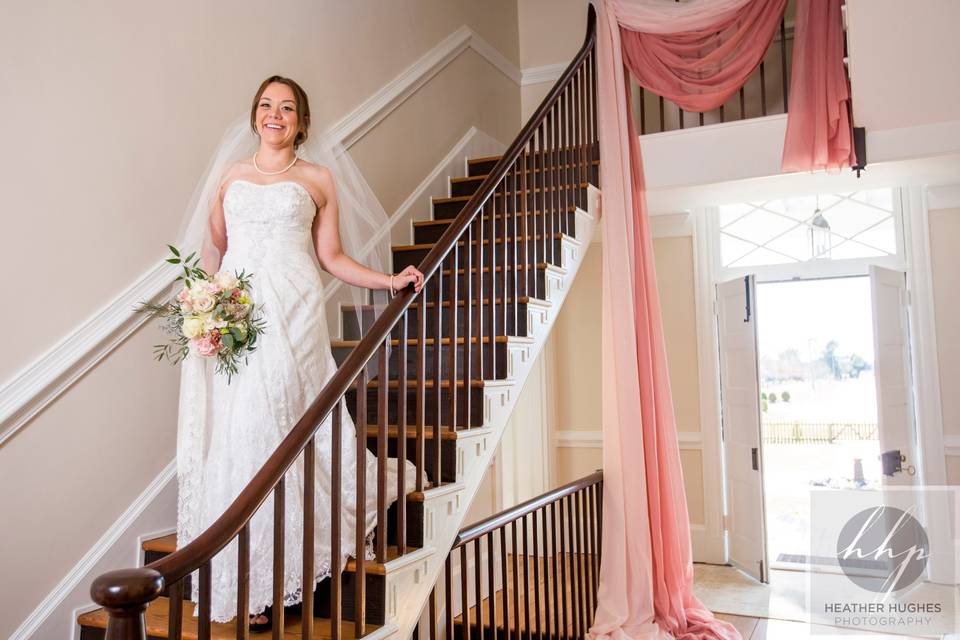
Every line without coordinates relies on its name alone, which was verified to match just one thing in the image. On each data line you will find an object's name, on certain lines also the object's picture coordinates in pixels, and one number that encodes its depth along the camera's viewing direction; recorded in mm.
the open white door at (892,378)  5047
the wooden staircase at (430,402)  1678
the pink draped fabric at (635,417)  3666
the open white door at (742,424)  5336
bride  2197
